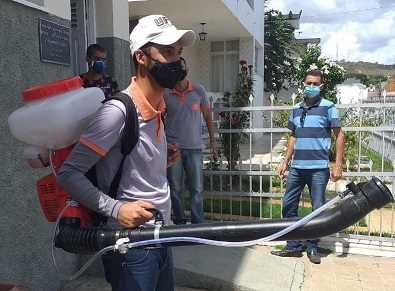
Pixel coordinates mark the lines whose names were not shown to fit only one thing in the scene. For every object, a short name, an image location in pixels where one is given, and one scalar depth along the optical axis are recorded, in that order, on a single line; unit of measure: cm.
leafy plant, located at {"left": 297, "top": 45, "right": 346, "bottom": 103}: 1081
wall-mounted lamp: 1181
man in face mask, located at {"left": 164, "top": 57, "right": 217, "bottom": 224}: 420
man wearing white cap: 158
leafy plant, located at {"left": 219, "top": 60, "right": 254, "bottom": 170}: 548
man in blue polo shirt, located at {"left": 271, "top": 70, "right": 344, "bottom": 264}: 398
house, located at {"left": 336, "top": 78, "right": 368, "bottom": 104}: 2148
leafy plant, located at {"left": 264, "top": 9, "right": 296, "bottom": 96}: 2139
